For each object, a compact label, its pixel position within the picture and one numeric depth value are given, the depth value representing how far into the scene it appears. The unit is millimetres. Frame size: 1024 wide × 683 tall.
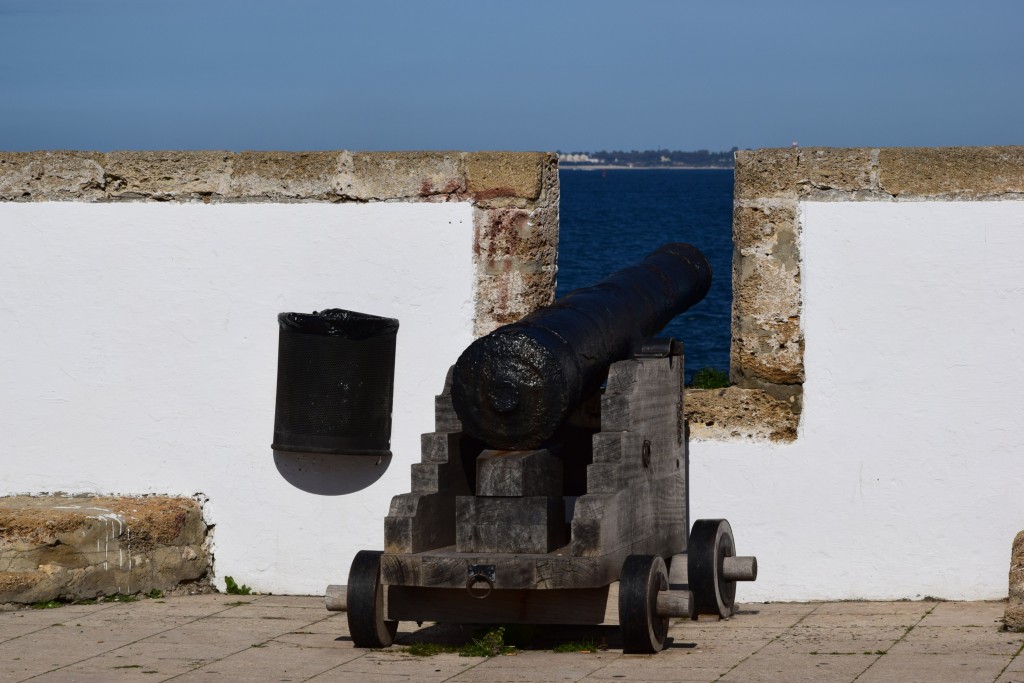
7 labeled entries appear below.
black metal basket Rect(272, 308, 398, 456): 13664
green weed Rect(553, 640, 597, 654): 11484
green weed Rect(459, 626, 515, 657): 11398
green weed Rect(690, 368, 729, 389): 17719
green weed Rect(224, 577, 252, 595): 14484
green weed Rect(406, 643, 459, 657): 11500
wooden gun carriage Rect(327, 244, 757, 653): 10891
